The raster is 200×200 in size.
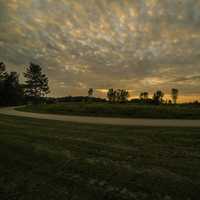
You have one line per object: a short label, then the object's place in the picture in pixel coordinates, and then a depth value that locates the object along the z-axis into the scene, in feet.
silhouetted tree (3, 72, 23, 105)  142.20
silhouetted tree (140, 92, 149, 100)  233.72
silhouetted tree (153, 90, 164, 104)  208.80
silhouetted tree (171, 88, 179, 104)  222.28
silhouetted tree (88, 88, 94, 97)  199.52
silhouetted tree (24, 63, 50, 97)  172.76
